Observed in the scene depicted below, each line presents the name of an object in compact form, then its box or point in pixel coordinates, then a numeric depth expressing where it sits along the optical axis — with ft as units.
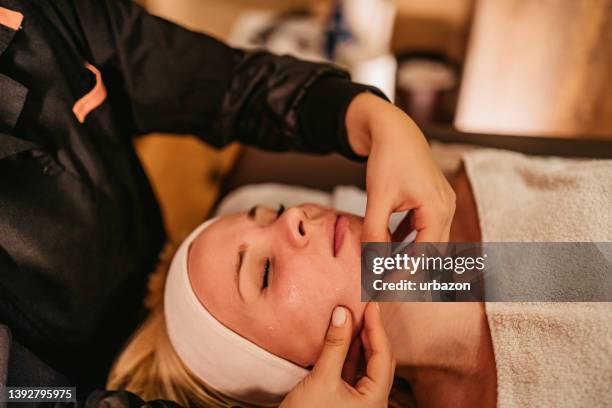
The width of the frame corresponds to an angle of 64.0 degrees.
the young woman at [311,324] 2.52
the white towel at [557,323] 2.38
